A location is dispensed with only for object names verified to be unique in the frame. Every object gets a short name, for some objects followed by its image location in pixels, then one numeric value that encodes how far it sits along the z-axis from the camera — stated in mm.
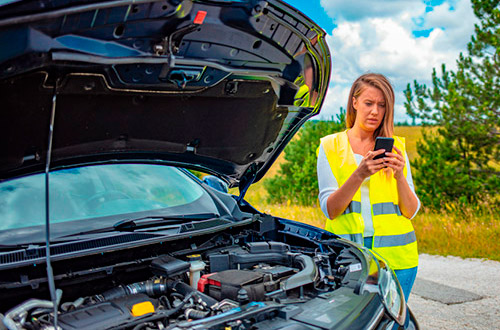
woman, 2666
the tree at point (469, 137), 8930
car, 1743
